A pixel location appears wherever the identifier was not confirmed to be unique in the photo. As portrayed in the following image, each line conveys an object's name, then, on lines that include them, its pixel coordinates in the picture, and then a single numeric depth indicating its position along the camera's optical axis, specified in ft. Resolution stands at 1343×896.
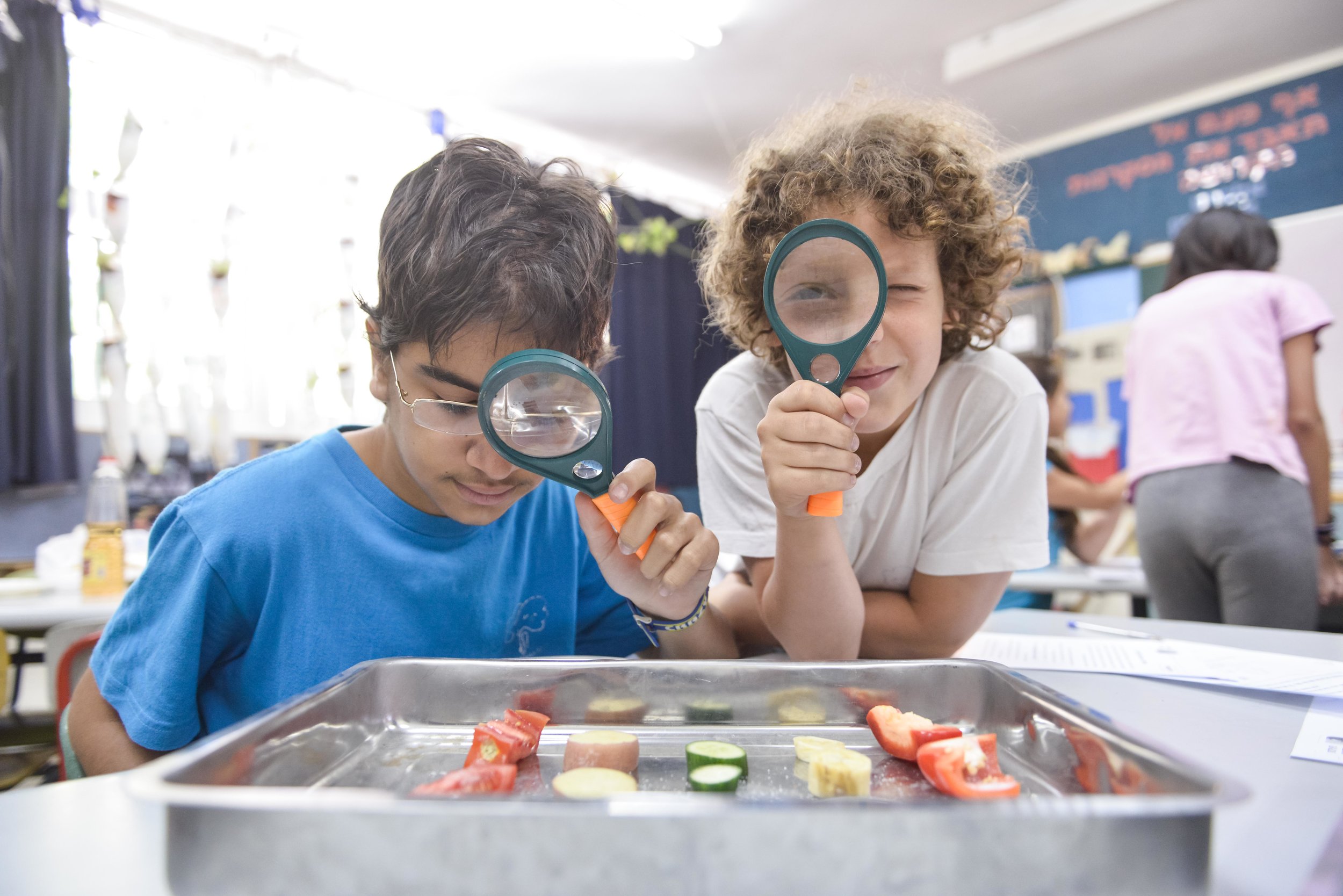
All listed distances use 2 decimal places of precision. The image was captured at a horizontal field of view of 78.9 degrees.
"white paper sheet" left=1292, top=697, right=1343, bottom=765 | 2.83
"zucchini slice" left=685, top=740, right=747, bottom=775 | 2.44
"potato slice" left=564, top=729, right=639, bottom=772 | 2.50
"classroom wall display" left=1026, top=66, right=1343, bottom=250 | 16.69
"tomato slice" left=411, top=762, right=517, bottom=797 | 2.16
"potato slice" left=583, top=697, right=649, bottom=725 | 2.98
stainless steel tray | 1.52
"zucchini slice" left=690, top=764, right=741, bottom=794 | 2.35
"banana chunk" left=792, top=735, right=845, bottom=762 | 2.58
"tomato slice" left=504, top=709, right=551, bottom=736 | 2.68
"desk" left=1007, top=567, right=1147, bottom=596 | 9.30
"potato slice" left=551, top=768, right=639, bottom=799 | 2.30
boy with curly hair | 3.88
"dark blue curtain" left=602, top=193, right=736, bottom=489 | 21.47
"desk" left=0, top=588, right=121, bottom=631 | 6.93
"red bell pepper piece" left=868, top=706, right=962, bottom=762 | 2.57
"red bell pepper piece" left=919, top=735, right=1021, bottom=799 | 2.24
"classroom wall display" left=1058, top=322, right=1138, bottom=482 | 18.56
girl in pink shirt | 8.00
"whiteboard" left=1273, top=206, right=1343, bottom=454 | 15.47
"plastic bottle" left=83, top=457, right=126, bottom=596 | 7.89
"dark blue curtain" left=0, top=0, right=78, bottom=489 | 11.53
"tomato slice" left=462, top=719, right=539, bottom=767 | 2.51
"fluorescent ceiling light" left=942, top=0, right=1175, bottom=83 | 14.74
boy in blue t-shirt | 3.29
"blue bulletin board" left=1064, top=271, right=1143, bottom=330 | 18.53
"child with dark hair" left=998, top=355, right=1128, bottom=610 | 10.71
